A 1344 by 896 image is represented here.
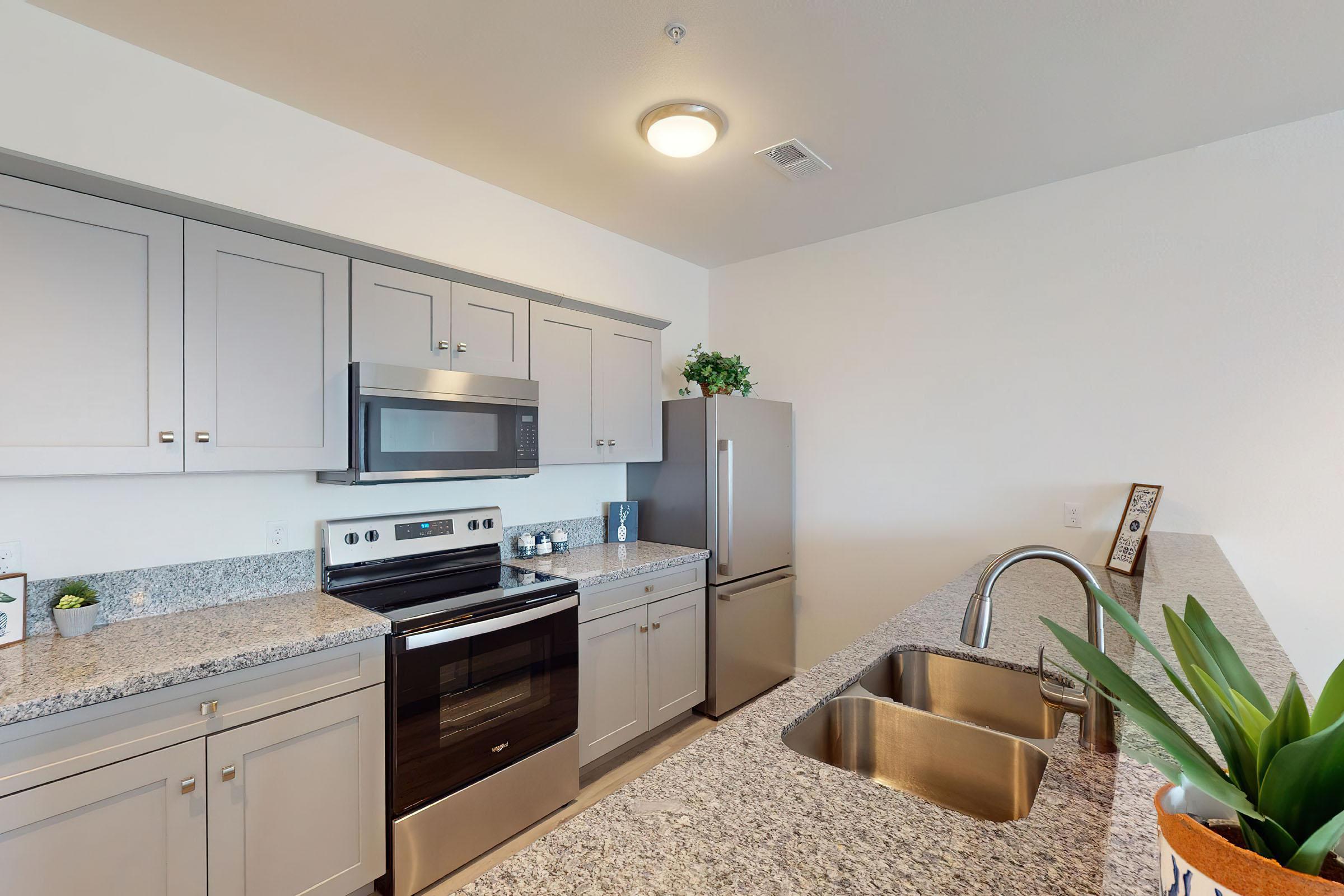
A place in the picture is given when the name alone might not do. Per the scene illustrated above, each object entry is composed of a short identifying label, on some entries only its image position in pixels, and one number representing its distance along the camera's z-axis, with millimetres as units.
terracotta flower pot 426
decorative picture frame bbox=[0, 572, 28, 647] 1540
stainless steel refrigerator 3062
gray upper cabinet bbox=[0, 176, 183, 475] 1478
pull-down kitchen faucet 989
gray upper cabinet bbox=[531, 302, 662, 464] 2693
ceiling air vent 2424
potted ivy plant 3318
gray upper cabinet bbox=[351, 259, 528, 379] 2096
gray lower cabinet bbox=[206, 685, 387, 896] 1519
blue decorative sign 3314
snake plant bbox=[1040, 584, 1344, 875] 408
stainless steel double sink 1139
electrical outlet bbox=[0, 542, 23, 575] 1626
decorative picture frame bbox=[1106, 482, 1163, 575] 2406
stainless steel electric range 1837
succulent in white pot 1621
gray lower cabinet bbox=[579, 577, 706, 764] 2477
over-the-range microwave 2037
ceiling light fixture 2127
